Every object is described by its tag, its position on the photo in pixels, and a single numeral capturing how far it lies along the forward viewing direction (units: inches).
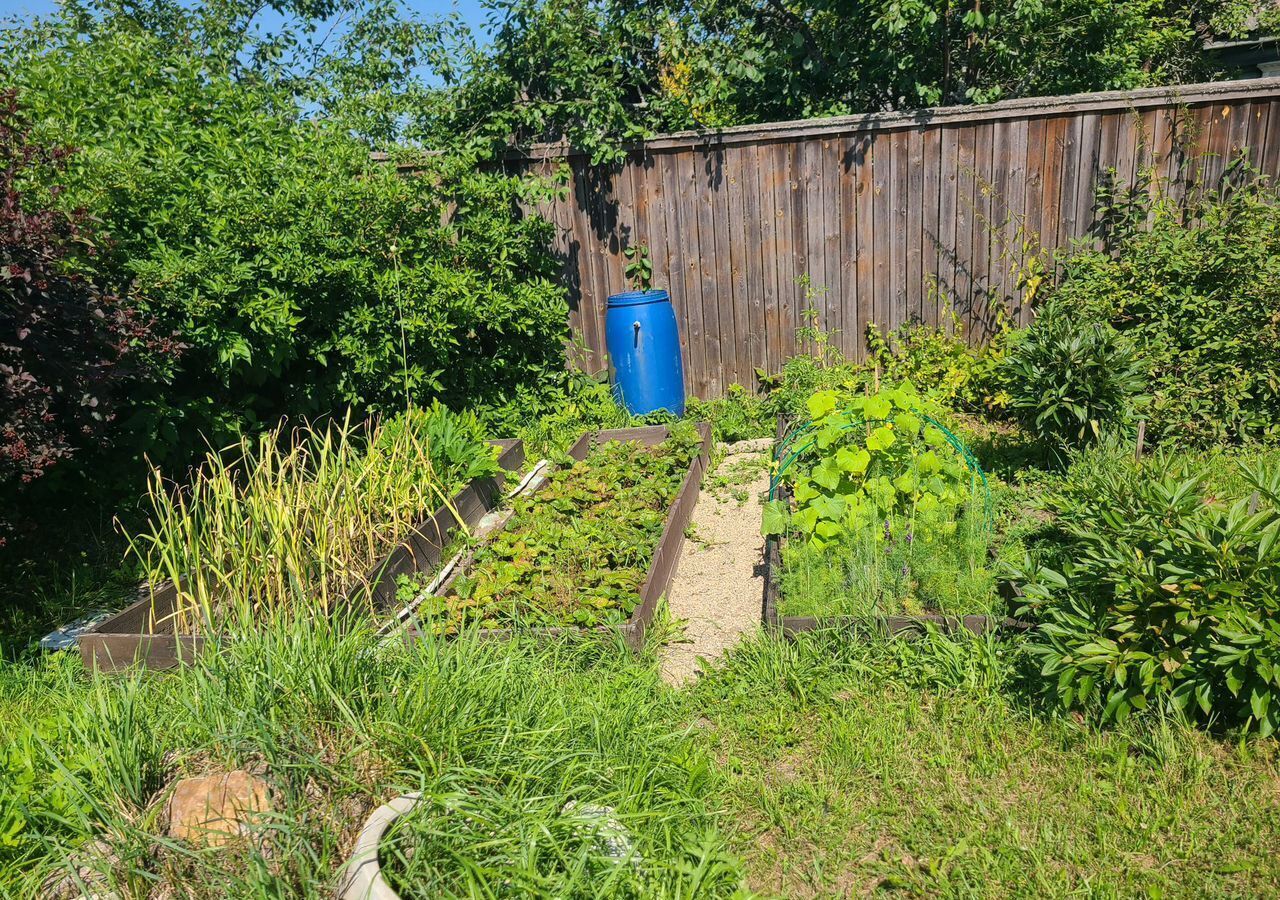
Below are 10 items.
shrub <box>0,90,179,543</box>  128.1
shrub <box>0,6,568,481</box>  176.4
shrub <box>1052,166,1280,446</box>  194.1
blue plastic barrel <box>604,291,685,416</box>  262.4
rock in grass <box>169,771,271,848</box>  80.0
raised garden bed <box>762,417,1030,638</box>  127.6
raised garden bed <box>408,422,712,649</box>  137.2
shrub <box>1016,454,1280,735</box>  96.3
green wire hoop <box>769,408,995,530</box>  157.0
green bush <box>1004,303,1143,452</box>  177.3
